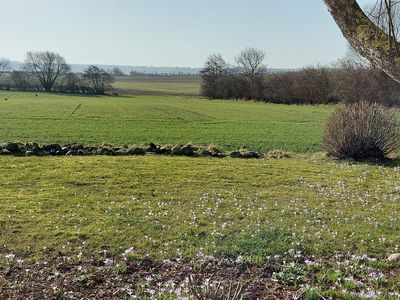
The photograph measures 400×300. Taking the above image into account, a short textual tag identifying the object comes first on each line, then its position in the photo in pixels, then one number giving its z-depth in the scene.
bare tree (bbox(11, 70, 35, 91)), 97.62
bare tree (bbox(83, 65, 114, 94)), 96.50
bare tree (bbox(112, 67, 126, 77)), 172.50
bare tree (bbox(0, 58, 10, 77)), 107.56
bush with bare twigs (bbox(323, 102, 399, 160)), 14.84
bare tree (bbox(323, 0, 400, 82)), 2.98
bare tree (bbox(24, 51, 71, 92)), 99.56
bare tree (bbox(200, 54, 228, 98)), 85.19
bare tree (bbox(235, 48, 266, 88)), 82.25
